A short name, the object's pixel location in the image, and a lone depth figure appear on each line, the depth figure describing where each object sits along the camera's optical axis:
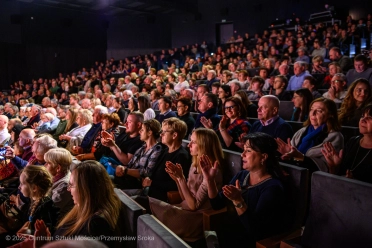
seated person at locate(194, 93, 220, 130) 3.11
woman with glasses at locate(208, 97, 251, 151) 2.58
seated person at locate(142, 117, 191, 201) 2.22
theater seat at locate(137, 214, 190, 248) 0.97
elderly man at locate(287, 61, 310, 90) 4.10
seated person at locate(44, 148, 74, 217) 1.96
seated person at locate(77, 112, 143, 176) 2.71
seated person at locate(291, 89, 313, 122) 2.93
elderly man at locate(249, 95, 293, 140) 2.46
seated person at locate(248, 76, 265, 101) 3.97
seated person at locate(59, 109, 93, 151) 3.66
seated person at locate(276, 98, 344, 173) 1.96
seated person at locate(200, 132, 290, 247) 1.47
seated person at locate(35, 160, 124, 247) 1.36
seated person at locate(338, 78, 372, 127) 2.68
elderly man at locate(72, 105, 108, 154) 3.52
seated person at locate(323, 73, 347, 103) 3.40
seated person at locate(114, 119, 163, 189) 2.41
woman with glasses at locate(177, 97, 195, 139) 3.31
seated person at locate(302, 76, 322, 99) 3.53
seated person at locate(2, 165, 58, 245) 1.78
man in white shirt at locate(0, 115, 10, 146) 3.97
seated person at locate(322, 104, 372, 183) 1.72
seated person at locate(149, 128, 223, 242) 1.74
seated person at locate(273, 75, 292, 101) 3.80
